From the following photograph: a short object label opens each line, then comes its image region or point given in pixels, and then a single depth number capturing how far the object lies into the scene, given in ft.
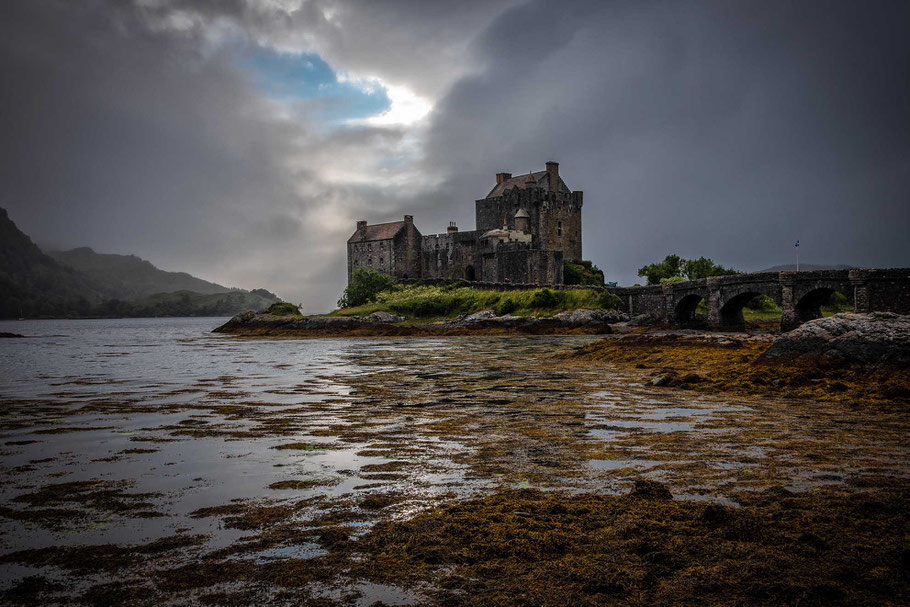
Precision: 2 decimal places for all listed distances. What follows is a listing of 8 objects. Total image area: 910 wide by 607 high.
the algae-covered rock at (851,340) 50.68
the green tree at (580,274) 264.11
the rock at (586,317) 184.75
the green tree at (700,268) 290.89
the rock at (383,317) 231.09
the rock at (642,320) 186.19
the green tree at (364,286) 275.39
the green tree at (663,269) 295.75
